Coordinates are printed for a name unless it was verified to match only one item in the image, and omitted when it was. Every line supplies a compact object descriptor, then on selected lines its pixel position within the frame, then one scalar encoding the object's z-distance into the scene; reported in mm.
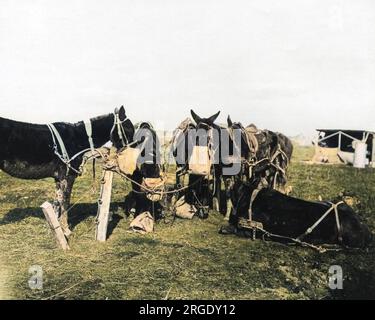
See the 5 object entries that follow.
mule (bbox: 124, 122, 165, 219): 7750
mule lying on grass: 6793
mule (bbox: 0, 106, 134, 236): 7172
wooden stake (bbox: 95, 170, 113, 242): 6891
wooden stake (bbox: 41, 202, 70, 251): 6059
